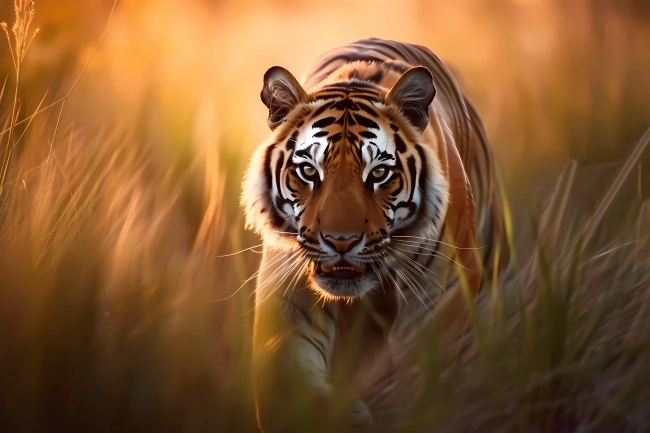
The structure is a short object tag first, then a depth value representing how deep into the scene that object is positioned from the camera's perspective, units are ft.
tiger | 37.88
